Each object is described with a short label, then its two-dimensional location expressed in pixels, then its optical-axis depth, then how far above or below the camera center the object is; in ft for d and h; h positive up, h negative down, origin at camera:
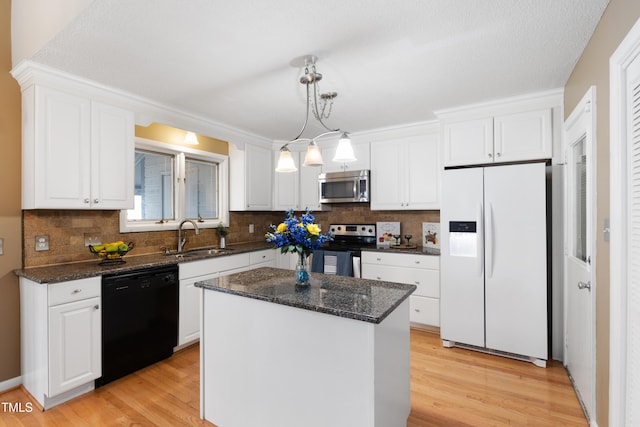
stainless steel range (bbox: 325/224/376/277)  13.56 -1.07
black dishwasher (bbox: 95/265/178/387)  7.95 -2.89
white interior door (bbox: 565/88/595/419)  6.19 -1.04
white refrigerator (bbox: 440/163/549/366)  8.98 -1.41
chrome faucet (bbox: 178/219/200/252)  11.44 -0.85
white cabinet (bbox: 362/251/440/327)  11.17 -2.30
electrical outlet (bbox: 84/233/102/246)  9.09 -0.76
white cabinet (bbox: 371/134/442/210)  11.96 +1.60
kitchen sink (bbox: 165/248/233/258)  10.80 -1.43
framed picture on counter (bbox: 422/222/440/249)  12.65 -0.86
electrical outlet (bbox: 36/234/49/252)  8.18 -0.76
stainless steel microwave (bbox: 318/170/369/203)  13.26 +1.17
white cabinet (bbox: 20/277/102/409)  7.02 -2.91
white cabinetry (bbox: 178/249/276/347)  9.80 -2.30
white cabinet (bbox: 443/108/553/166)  9.25 +2.32
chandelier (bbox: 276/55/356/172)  6.71 +1.35
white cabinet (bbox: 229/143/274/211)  13.53 +1.57
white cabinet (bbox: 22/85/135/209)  7.52 +1.58
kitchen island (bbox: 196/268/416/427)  4.90 -2.44
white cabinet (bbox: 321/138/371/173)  13.44 +2.33
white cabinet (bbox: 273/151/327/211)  14.92 +1.22
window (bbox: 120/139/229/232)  10.93 +0.98
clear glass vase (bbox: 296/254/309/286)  6.53 -1.24
